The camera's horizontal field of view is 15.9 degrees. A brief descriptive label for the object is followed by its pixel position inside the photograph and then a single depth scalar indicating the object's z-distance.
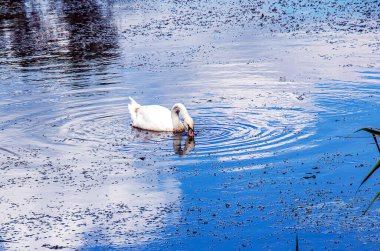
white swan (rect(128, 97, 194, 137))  23.24
